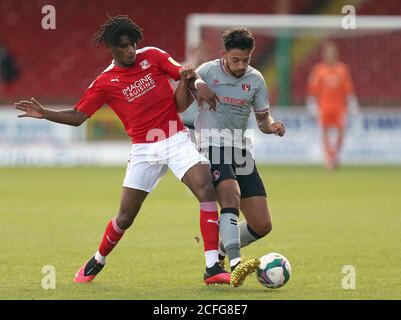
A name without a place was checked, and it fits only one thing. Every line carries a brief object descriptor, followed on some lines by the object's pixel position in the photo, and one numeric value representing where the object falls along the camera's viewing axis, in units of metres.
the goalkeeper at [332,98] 44.69
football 15.48
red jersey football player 16.33
